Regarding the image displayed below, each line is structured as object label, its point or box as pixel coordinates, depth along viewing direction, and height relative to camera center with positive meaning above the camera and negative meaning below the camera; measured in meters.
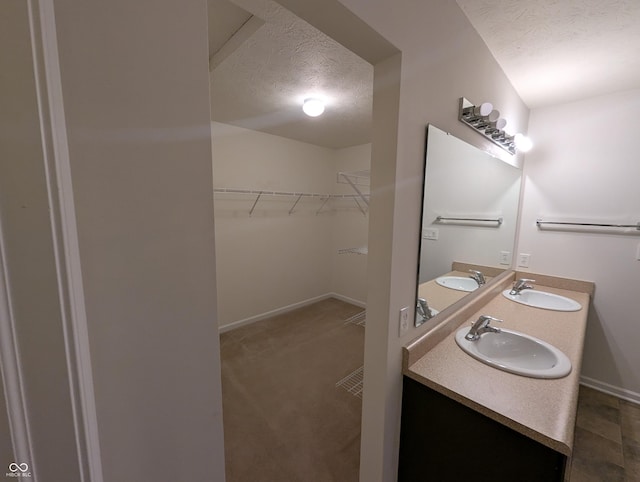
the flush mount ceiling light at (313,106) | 2.04 +0.84
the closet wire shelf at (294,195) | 2.82 +0.20
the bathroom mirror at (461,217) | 1.21 -0.03
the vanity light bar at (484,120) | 1.30 +0.50
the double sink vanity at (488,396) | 0.86 -0.69
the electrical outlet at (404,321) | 1.08 -0.47
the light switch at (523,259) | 2.38 -0.43
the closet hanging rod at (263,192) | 2.73 +0.22
